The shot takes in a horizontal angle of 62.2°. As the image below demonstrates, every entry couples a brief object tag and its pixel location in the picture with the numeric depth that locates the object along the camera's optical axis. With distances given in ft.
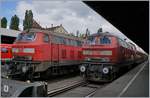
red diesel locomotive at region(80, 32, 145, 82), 22.76
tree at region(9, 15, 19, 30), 120.96
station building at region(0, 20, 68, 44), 50.62
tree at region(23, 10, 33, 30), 114.04
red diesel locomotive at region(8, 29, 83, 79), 21.26
